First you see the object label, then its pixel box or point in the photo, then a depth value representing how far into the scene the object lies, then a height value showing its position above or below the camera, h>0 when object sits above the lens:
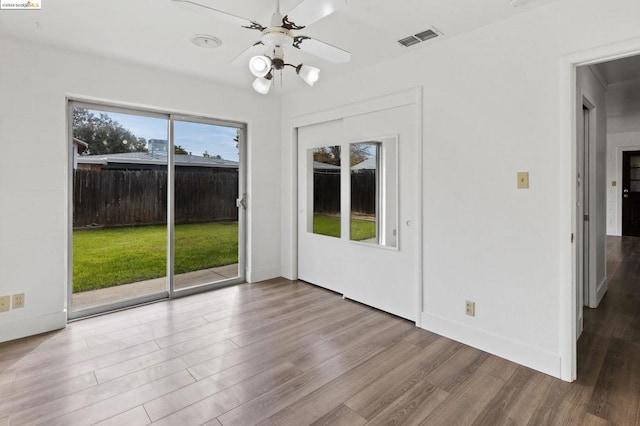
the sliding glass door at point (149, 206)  3.49 +0.07
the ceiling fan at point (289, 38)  1.80 +1.09
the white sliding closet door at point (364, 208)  3.33 +0.04
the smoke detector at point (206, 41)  2.87 +1.49
